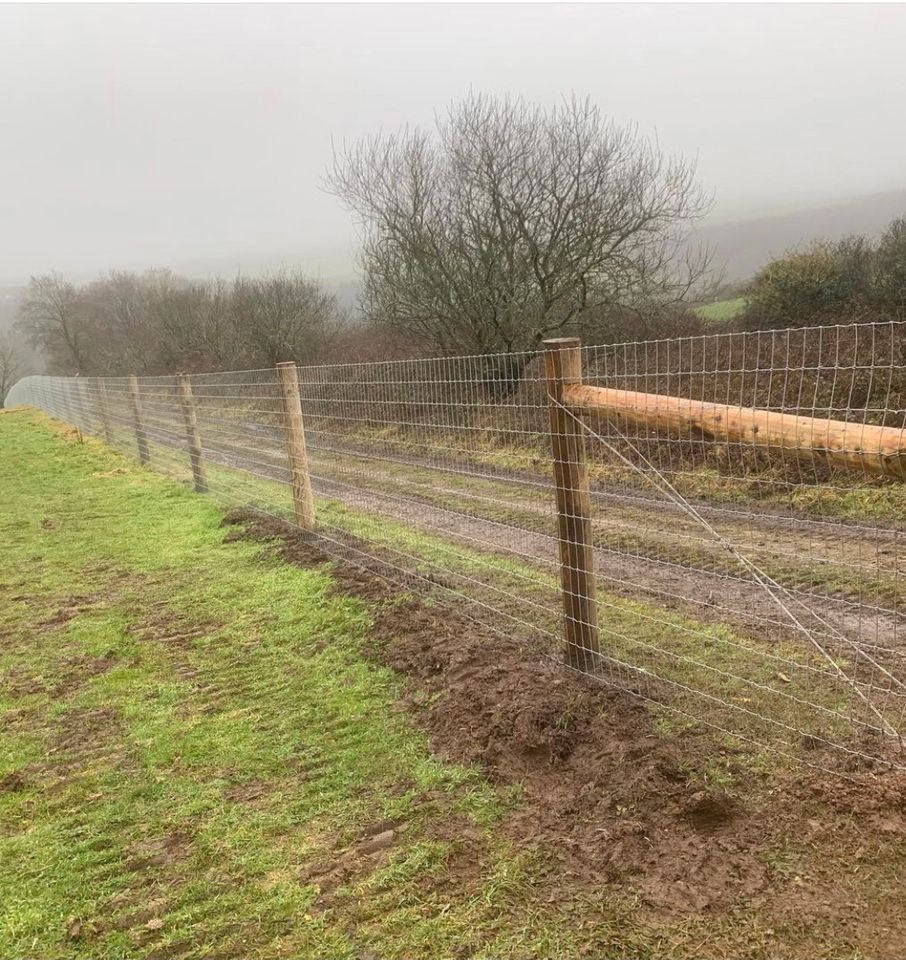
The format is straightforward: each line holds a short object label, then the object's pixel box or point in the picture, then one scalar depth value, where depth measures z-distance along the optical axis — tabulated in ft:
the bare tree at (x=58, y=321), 151.94
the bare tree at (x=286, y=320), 82.43
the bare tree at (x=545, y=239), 45.65
